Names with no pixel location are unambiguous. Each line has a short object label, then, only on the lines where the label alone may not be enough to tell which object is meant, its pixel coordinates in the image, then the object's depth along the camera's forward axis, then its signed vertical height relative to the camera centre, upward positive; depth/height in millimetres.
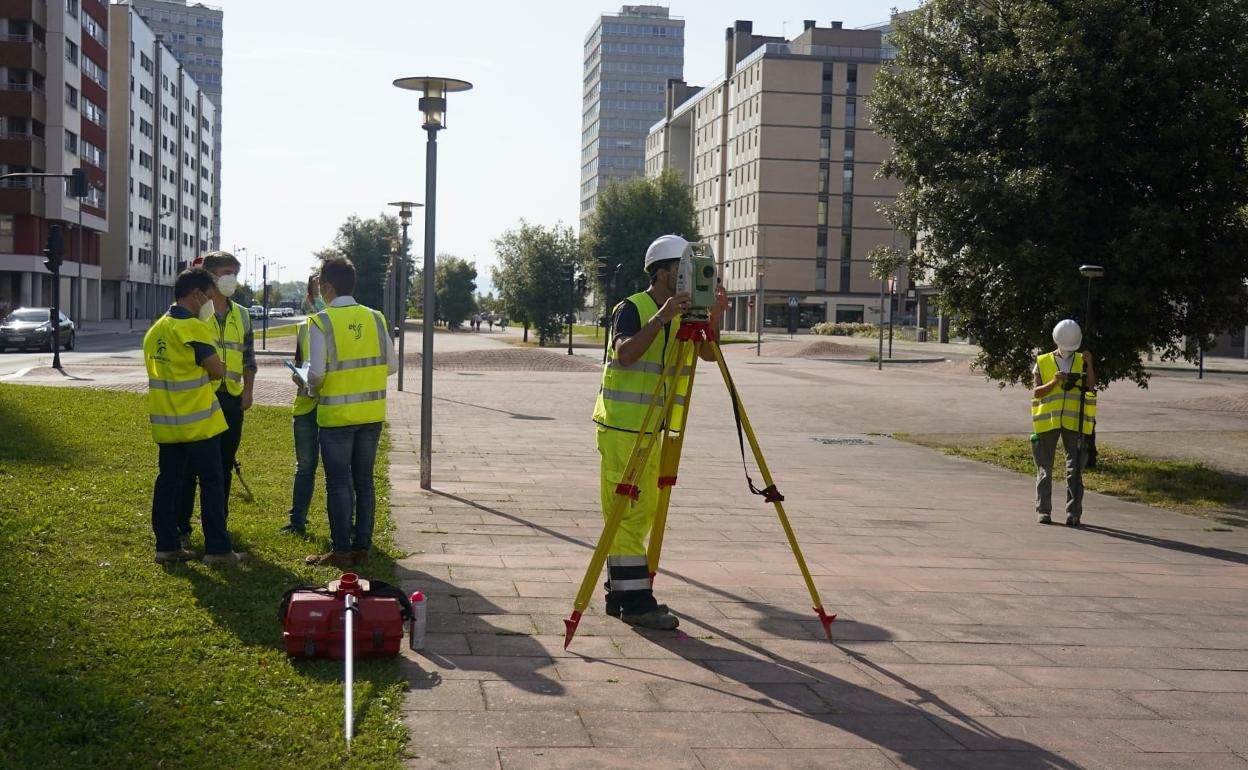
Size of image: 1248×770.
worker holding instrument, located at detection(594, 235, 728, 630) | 5852 -497
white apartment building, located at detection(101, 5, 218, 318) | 86875 +11034
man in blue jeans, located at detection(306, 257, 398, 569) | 6938 -504
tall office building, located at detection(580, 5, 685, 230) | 168750 +33660
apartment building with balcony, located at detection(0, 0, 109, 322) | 61281 +9232
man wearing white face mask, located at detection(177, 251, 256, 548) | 7688 -281
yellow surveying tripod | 5578 -591
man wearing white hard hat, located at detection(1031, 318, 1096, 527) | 10453 -695
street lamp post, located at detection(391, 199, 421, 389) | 23620 +936
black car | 36562 -888
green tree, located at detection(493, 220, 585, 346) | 64312 +1559
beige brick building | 93000 +11471
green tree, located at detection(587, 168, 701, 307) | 76375 +6234
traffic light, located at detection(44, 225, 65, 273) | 27719 +1187
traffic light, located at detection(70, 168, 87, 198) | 33781 +3346
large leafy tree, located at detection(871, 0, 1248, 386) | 13039 +1910
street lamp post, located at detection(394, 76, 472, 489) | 10672 +1277
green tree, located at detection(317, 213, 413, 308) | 103331 +5744
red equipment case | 4895 -1286
